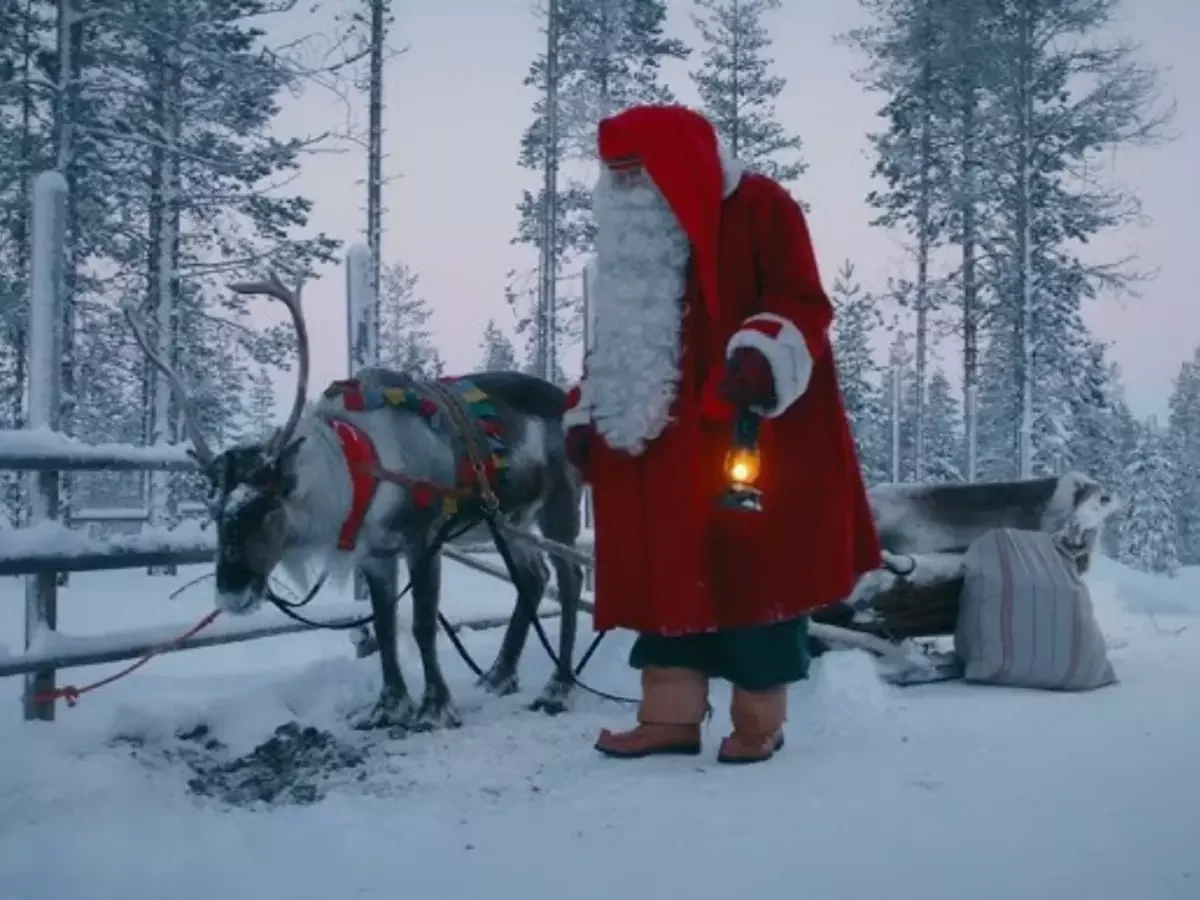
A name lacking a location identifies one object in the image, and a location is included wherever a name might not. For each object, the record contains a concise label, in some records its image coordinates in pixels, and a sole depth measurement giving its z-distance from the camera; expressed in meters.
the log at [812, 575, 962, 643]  4.91
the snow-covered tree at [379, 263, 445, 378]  37.23
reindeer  3.55
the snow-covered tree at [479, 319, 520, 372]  40.23
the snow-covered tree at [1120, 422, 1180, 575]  35.53
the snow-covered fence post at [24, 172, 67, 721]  3.92
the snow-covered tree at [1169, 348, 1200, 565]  45.81
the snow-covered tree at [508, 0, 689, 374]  20.47
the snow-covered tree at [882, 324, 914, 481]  24.05
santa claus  3.19
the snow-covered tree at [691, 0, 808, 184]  22.69
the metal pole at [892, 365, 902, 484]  23.25
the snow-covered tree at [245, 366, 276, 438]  42.16
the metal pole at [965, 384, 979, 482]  20.14
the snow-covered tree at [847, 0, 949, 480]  21.41
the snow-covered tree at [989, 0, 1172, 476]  17.72
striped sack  4.43
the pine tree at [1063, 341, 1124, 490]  20.75
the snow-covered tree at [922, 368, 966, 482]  35.70
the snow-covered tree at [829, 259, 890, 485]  29.47
